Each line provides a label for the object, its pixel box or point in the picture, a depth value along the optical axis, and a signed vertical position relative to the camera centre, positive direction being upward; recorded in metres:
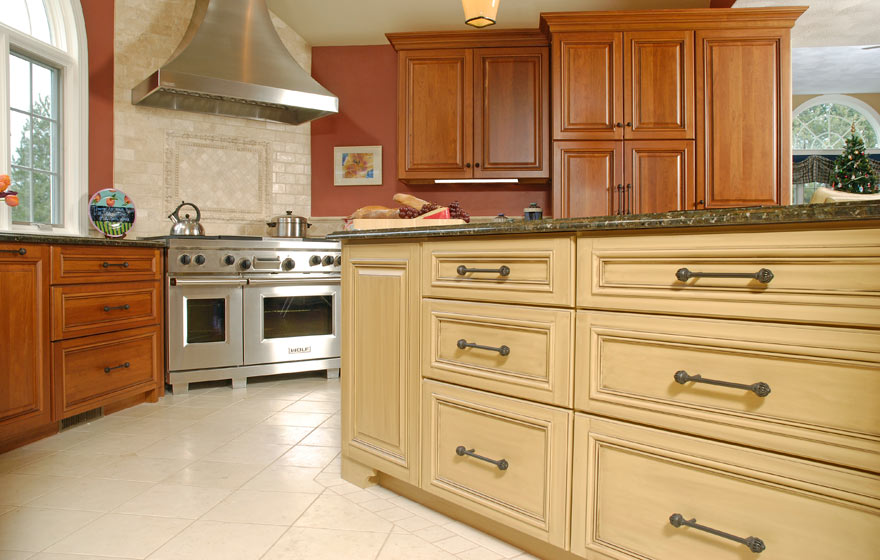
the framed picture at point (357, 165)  4.71 +0.90
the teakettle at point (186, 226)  3.68 +0.32
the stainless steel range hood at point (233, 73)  3.48 +1.29
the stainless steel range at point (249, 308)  3.42 -0.20
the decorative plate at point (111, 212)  3.45 +0.39
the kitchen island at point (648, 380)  0.98 -0.22
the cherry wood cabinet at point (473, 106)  4.09 +1.21
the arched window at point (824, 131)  8.22 +2.10
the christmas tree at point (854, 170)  6.87 +1.28
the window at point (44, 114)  3.18 +0.94
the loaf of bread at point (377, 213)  2.05 +0.23
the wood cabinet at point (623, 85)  3.77 +1.26
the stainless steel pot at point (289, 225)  4.16 +0.37
